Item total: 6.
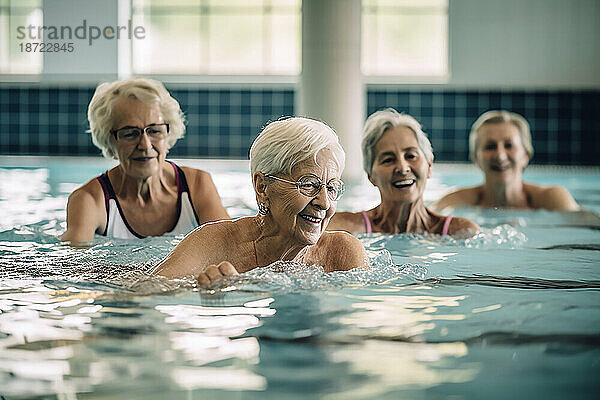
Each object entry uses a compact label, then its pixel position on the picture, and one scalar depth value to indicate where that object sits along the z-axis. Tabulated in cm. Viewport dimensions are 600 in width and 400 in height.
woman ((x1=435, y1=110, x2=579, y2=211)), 604
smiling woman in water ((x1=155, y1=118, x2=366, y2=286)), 305
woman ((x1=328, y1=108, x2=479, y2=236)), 466
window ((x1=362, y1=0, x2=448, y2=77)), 1411
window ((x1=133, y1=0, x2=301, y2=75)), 1434
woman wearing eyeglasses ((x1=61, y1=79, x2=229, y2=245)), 453
